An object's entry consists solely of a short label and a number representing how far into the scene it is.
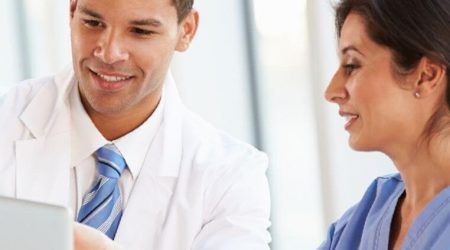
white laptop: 0.95
